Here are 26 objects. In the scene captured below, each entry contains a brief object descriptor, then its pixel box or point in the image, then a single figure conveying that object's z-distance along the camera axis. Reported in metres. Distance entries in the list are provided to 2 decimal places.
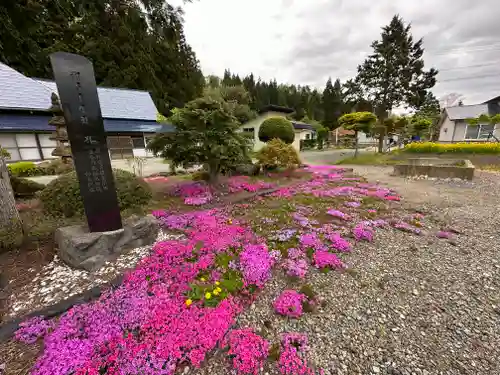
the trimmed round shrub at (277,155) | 9.79
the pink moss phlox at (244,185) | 7.25
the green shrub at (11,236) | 3.17
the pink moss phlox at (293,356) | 1.81
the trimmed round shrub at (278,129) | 15.30
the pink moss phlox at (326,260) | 3.26
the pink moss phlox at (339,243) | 3.73
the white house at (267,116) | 24.27
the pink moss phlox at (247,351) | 1.84
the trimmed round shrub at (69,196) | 4.38
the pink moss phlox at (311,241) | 3.79
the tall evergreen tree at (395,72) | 21.86
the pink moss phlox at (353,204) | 5.95
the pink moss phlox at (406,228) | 4.45
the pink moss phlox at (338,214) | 5.09
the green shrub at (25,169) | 11.11
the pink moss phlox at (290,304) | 2.39
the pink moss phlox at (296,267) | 3.05
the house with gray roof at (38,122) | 13.39
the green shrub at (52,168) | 11.39
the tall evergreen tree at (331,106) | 42.58
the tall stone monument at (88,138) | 2.92
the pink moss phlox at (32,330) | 2.02
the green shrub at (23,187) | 6.19
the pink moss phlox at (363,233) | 4.12
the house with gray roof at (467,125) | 20.69
